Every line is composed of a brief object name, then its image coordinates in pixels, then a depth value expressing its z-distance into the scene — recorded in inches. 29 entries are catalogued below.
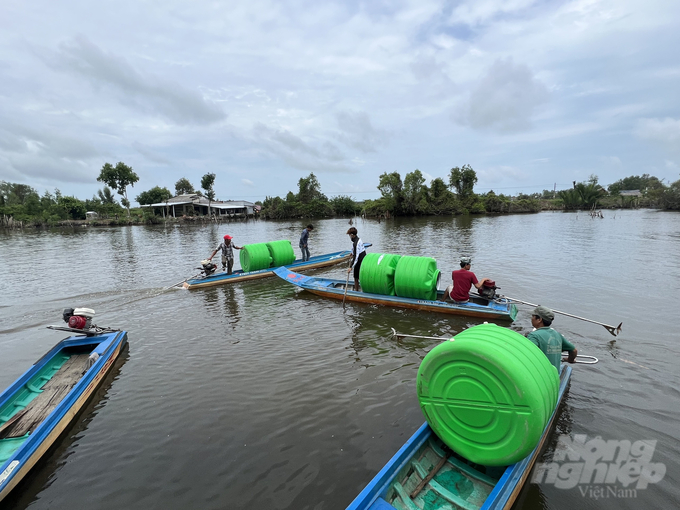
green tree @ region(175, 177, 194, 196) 3927.2
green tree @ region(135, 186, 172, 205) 3282.5
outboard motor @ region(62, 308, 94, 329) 315.6
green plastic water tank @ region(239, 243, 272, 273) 620.1
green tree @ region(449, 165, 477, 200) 2753.4
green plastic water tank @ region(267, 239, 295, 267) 650.8
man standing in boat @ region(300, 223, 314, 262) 688.1
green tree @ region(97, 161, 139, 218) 2554.1
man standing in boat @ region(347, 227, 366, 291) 482.0
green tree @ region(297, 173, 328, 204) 3255.4
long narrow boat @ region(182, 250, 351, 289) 583.1
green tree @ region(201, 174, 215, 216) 2856.8
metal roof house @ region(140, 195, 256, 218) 2822.3
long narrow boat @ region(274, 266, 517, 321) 379.9
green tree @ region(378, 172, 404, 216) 2659.9
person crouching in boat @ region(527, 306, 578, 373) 193.2
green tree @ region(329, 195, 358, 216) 3245.6
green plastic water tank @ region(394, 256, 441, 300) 415.2
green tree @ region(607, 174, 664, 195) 5231.3
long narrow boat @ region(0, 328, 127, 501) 177.3
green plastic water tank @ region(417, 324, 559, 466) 139.4
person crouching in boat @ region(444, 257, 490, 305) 385.1
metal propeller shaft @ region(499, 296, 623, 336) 326.8
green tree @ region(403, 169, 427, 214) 2608.3
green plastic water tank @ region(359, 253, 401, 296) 442.6
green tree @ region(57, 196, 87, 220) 2645.2
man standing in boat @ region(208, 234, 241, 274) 611.8
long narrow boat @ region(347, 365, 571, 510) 131.3
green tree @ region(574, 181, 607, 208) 3265.3
